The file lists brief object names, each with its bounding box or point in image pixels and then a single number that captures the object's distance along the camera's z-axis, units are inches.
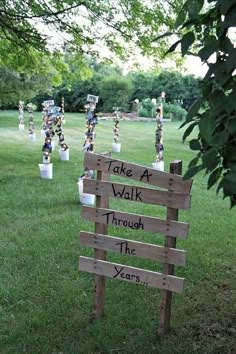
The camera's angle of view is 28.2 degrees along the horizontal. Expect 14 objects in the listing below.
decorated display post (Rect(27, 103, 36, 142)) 648.7
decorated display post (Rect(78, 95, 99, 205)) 274.7
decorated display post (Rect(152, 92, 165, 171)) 413.1
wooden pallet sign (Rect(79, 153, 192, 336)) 112.7
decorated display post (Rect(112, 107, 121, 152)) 550.2
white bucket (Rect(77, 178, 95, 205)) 274.4
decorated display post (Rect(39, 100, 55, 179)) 370.6
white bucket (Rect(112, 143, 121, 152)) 557.0
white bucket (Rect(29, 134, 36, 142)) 660.8
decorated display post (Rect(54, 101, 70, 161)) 459.8
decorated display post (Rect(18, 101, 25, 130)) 792.8
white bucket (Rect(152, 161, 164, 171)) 409.7
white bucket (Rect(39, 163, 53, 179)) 369.7
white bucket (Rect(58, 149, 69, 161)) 474.0
